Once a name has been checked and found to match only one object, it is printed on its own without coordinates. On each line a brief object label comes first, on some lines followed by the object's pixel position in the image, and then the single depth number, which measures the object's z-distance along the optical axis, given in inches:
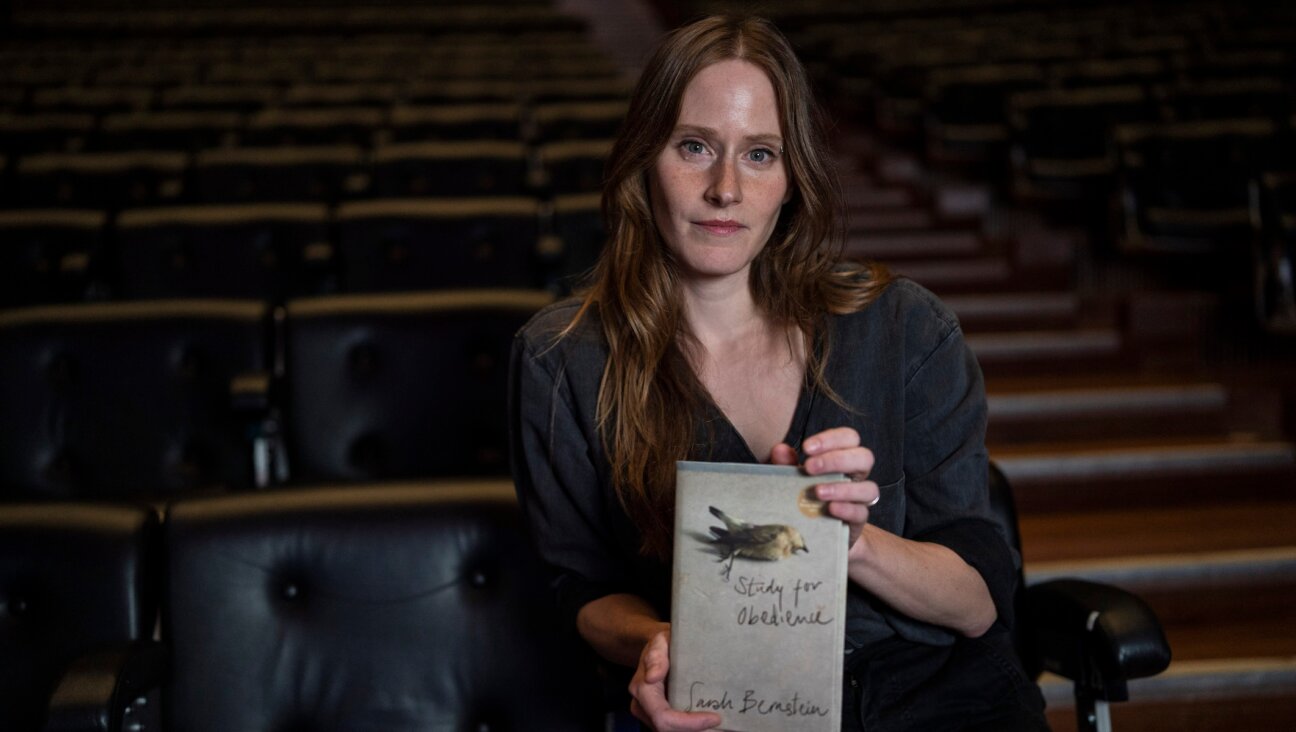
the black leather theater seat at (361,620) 36.9
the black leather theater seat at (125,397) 56.3
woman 35.7
